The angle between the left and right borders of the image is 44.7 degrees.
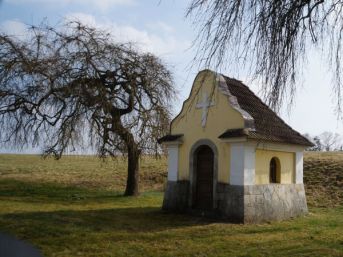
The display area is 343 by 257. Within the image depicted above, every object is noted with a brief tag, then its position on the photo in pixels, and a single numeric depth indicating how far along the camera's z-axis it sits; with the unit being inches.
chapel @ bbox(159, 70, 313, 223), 514.3
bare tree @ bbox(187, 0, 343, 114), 248.2
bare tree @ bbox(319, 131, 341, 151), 2593.5
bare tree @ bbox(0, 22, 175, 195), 739.4
